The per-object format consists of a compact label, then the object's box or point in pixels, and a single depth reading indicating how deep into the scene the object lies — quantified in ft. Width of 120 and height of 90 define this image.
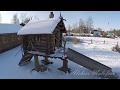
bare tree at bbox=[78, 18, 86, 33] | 135.65
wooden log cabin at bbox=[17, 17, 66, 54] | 21.27
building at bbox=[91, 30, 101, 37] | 137.22
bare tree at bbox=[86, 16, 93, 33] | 127.57
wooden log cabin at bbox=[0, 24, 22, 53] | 38.11
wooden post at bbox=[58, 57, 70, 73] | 22.23
